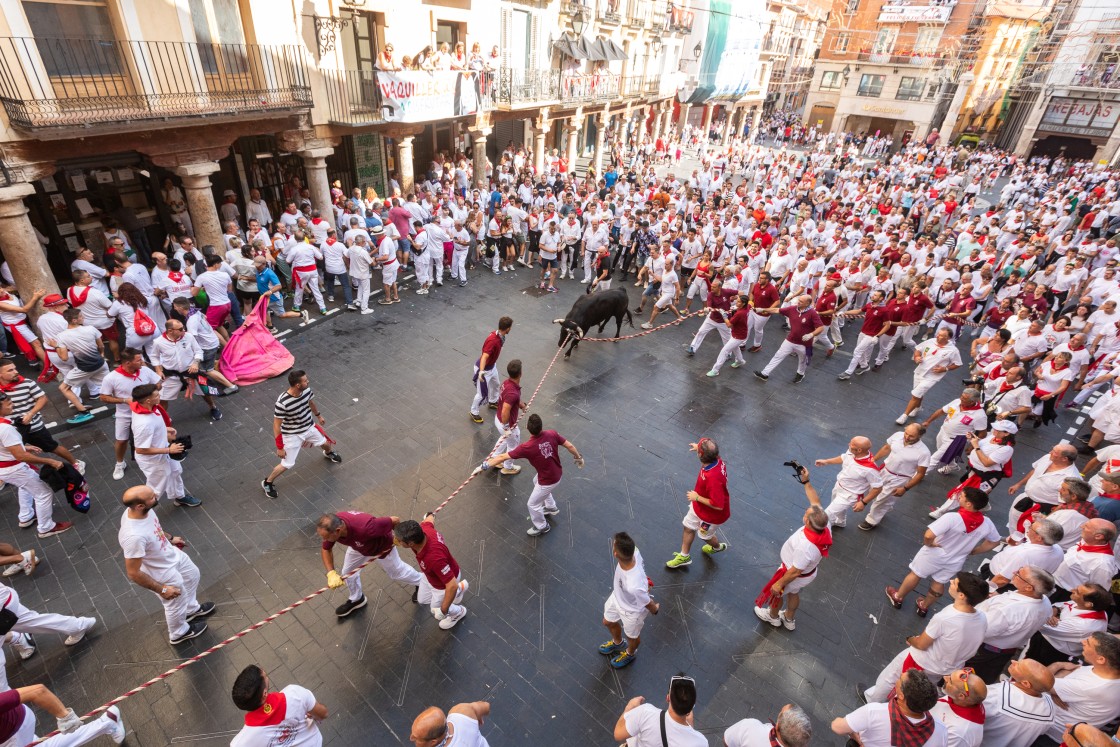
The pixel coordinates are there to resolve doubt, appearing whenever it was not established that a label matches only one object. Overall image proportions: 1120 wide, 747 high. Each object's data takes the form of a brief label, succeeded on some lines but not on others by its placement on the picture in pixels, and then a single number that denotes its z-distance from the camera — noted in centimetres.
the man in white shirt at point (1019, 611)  439
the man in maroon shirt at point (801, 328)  995
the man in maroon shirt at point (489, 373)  793
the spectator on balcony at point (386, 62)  1394
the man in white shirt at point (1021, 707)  374
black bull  1057
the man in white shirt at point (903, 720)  339
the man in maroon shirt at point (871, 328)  1032
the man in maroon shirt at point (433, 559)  452
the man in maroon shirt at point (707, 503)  566
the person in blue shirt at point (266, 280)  1008
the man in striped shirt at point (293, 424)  644
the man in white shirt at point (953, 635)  424
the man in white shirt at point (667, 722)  335
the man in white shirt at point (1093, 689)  380
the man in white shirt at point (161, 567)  440
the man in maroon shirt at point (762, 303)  1073
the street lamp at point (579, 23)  2433
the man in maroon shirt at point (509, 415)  698
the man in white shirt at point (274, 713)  327
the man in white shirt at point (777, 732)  314
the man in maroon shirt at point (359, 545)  464
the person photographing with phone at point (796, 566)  490
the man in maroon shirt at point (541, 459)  591
